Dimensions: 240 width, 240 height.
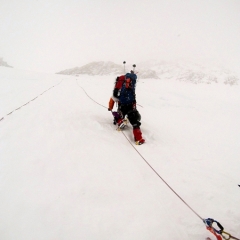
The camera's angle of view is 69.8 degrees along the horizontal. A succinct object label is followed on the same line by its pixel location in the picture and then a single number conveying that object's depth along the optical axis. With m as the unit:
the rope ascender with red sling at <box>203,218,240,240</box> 2.01
